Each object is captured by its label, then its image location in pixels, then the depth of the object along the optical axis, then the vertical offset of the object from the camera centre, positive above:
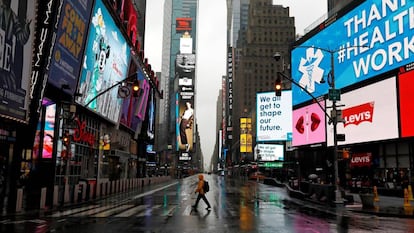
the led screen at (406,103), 32.19 +5.56
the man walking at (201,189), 21.57 -1.21
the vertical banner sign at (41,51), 23.31 +6.66
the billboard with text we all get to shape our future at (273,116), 87.31 +11.46
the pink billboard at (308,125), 48.28 +5.55
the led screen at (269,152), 85.51 +3.44
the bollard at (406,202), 22.46 -1.77
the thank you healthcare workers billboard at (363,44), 33.47 +12.29
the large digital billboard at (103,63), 34.75 +10.20
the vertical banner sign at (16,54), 20.19 +5.76
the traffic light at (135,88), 22.64 +4.39
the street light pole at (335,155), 24.94 +0.90
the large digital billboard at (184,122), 189.00 +21.19
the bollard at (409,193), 25.65 -1.42
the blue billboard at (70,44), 26.86 +8.69
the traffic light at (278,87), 22.97 +4.66
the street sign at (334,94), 25.44 +4.78
